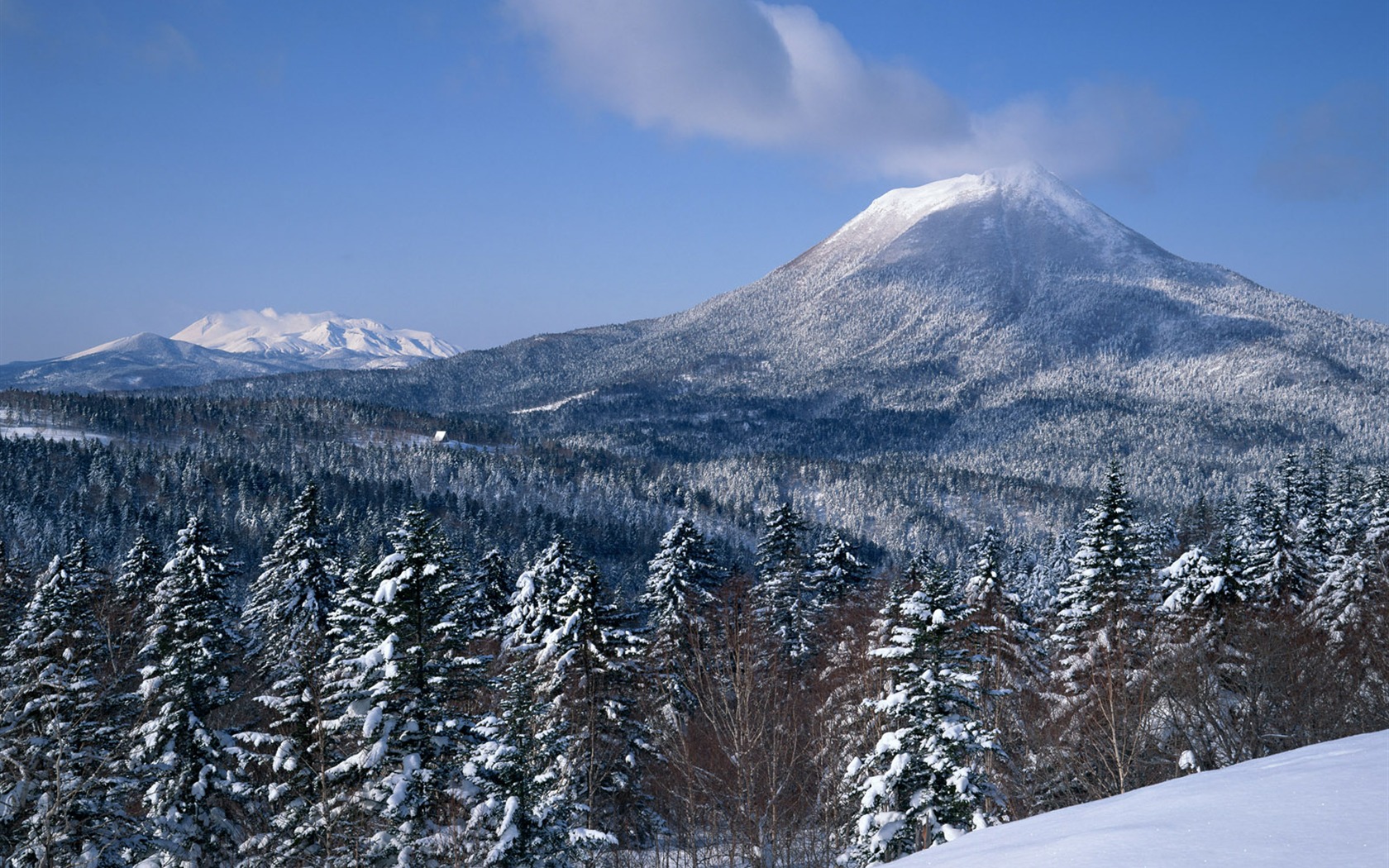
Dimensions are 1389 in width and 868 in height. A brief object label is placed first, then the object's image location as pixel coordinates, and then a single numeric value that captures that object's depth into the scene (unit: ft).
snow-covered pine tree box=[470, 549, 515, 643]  108.37
